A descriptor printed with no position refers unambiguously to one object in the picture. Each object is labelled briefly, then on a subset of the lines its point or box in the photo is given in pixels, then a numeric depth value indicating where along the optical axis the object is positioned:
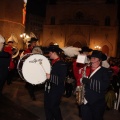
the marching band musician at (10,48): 5.01
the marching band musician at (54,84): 2.93
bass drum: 3.10
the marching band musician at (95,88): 2.55
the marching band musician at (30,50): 4.74
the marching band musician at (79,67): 3.55
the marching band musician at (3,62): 2.61
